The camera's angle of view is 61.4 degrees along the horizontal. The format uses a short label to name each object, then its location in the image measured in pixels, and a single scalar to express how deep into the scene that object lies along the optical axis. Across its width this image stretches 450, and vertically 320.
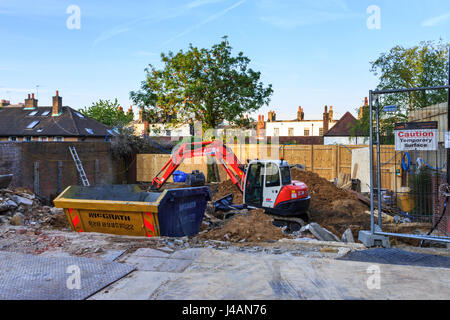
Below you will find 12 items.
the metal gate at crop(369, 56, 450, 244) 6.02
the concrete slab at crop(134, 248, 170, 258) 5.75
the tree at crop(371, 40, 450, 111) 25.48
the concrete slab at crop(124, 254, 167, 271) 5.15
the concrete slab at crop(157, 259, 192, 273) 5.05
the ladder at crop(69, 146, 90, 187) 19.09
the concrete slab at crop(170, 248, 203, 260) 5.65
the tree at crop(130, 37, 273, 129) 23.28
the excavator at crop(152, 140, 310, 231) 11.26
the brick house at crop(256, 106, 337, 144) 58.75
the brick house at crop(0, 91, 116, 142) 37.31
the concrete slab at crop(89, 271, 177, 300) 4.04
